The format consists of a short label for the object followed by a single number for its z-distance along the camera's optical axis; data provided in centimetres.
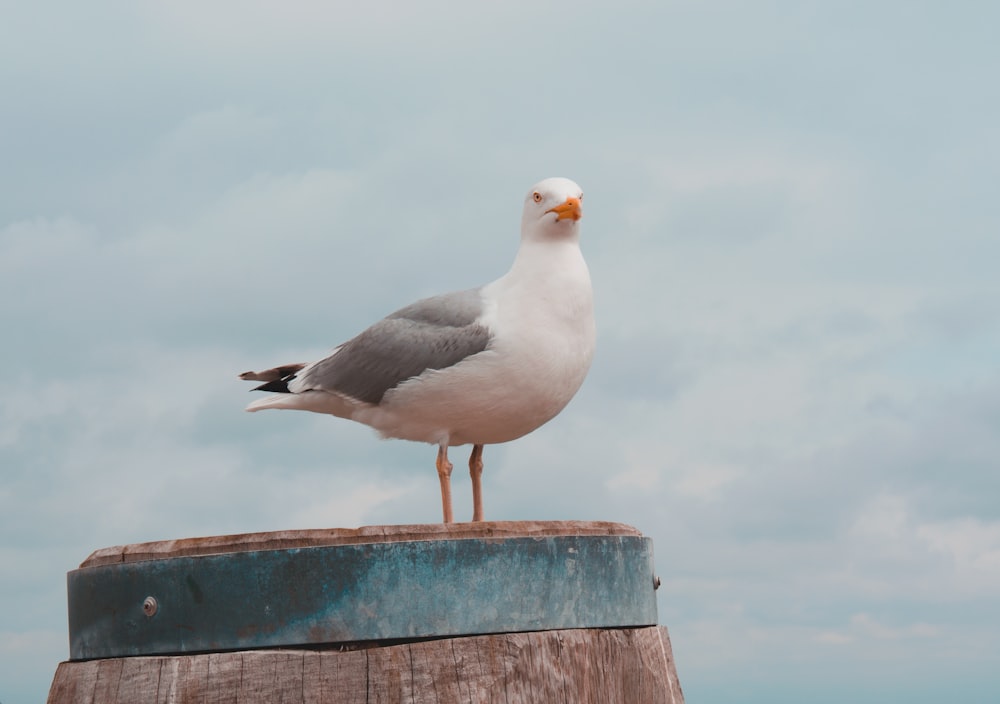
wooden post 391
